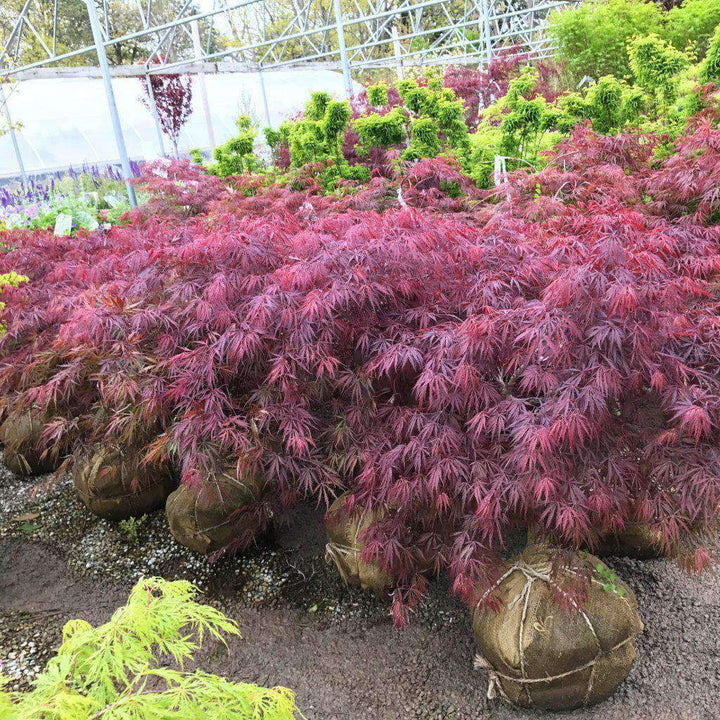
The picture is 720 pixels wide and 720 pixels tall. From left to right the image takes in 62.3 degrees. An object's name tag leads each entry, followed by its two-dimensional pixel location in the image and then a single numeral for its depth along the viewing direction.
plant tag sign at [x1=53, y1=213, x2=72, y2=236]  5.44
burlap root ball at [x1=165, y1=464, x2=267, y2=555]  2.59
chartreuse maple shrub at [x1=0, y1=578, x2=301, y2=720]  0.90
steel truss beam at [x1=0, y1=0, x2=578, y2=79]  8.41
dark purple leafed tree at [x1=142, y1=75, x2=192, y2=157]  12.51
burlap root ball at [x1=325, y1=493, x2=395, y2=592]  2.33
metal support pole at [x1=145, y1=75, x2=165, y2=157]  10.83
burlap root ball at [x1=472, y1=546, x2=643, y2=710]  1.85
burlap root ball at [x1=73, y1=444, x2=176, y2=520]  2.91
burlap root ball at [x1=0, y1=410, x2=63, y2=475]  3.40
